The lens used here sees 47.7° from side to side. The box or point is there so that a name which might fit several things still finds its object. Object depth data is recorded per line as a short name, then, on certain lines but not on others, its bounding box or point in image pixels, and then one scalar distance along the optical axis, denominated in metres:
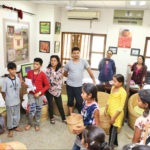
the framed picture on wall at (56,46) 5.00
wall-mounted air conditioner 4.84
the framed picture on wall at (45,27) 4.71
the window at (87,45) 5.28
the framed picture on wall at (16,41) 3.61
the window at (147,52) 4.93
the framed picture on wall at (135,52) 4.97
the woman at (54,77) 3.03
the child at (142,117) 1.39
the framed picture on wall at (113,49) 5.11
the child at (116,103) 2.21
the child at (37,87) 2.83
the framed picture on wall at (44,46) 4.84
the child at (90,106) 1.80
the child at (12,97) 2.60
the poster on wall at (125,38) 4.94
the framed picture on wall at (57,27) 4.87
